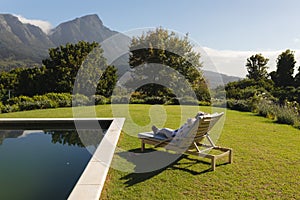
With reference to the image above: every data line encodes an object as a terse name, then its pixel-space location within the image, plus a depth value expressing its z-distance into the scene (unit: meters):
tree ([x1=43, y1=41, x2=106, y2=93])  26.36
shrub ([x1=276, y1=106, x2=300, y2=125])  9.89
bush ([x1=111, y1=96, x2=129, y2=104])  18.60
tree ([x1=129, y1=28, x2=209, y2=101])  22.17
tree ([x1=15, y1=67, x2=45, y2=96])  26.88
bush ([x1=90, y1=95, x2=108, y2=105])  18.22
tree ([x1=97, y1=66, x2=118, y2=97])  27.30
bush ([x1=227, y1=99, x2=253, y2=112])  14.89
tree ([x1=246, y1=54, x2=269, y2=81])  33.39
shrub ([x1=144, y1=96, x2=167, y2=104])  18.44
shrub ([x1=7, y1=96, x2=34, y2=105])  14.81
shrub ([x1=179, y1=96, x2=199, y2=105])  18.10
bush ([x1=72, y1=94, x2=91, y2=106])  17.60
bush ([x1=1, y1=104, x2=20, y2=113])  13.82
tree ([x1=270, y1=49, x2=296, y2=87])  26.66
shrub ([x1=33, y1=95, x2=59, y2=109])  15.23
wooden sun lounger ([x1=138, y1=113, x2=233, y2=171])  4.51
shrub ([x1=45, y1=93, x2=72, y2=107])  16.34
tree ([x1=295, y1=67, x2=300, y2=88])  25.52
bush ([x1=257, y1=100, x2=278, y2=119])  11.61
